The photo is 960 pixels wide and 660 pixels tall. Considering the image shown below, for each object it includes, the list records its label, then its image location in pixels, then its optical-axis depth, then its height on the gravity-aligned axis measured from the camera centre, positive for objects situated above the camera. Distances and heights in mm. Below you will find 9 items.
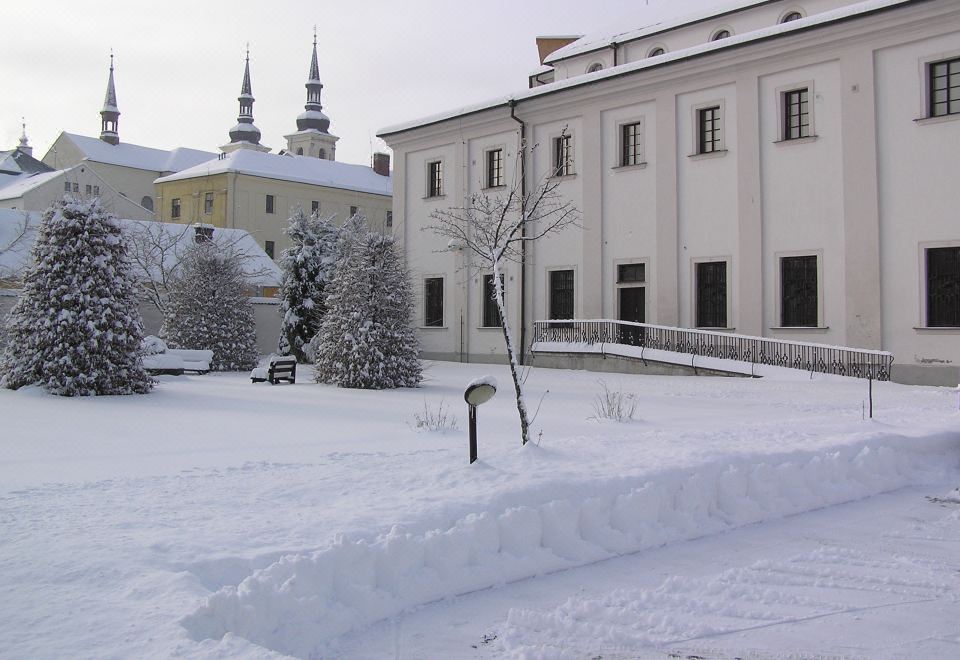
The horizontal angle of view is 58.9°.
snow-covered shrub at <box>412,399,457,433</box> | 10867 -1093
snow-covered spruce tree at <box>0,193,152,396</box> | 14859 +478
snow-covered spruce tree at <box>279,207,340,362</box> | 29969 +1973
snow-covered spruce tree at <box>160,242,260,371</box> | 24531 +763
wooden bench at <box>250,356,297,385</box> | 19641 -711
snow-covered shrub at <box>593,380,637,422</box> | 11867 -1064
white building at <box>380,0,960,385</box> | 20203 +4478
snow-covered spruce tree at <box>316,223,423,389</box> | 18078 +372
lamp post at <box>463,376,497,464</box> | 7465 -466
